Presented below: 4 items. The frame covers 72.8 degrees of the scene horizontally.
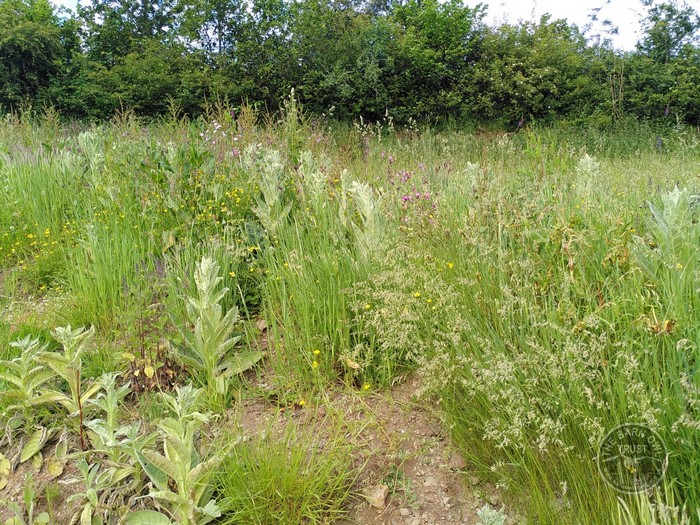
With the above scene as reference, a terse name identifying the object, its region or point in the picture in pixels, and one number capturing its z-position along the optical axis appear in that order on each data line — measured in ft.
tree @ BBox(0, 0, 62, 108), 53.26
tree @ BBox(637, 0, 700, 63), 60.22
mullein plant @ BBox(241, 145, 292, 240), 9.80
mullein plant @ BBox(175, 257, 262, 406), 6.75
